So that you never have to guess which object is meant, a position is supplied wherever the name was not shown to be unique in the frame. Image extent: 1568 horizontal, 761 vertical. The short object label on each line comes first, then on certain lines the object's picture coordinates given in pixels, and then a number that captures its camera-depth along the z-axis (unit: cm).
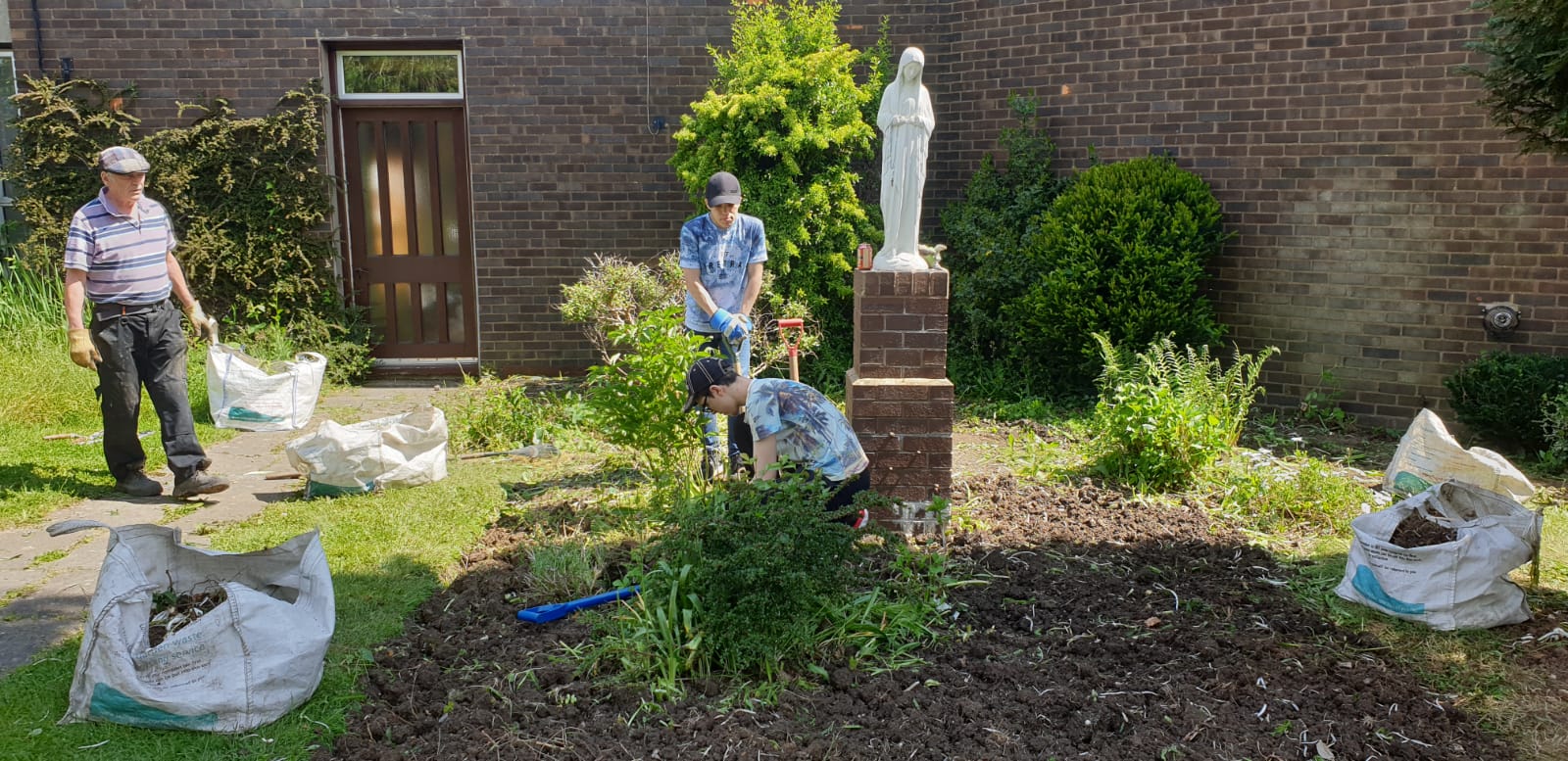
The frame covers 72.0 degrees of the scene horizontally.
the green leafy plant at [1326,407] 790
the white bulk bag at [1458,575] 411
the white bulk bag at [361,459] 579
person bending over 434
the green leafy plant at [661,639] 351
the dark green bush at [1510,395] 681
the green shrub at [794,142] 845
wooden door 964
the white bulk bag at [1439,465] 562
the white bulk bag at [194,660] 322
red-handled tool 596
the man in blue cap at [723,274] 574
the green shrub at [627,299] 802
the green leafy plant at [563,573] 427
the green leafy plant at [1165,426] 594
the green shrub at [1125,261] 784
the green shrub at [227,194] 915
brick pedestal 495
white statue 502
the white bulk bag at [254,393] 659
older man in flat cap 562
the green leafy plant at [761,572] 343
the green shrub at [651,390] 470
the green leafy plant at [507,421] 715
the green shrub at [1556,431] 656
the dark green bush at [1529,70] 412
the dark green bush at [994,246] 877
